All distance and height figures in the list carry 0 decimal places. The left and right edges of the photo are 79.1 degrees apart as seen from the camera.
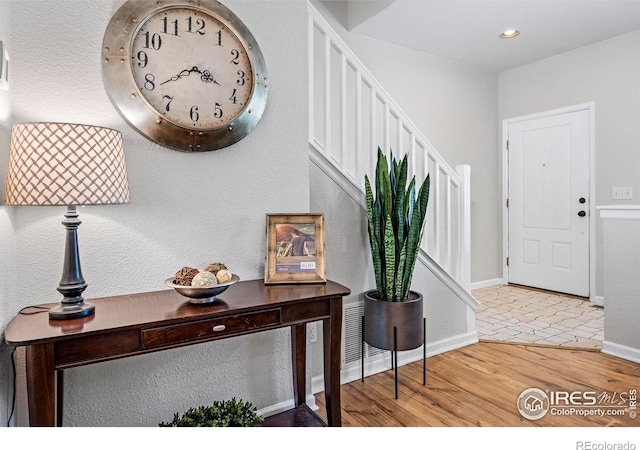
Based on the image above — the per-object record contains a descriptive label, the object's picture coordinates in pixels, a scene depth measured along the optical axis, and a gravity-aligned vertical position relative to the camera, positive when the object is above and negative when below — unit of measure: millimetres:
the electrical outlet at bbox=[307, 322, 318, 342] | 2014 -596
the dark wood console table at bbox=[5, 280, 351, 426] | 1112 -349
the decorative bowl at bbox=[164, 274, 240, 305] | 1377 -250
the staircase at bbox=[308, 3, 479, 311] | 2369 +498
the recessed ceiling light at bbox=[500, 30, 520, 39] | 3670 +1752
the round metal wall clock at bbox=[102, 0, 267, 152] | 1506 +624
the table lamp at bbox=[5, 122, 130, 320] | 1147 +160
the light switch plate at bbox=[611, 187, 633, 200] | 3715 +197
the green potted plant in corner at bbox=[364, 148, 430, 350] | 2164 -199
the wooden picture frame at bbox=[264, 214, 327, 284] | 1755 -134
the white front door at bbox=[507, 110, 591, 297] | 4141 +148
